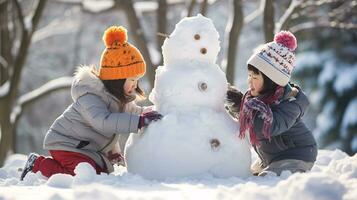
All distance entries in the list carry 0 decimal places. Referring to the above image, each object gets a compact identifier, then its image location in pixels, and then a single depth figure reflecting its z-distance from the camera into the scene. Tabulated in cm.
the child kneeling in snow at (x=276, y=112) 754
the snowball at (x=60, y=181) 616
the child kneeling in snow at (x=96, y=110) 787
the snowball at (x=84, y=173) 616
